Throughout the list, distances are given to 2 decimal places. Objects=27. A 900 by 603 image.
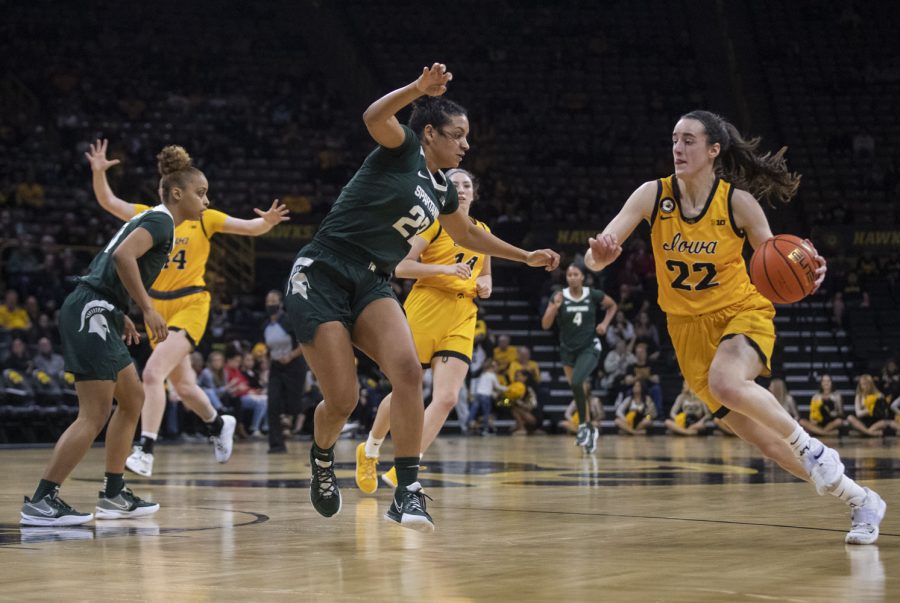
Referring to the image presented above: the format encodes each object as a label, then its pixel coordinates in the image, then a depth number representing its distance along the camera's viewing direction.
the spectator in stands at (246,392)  17.36
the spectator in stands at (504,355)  20.09
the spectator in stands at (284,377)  13.60
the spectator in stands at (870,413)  17.88
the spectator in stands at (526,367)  19.50
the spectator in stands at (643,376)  19.42
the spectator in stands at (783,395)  17.38
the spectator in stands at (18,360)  15.52
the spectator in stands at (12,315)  17.09
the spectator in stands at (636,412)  18.72
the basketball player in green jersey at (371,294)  5.43
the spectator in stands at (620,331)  20.86
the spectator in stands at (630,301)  22.27
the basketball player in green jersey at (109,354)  6.06
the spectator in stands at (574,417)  18.98
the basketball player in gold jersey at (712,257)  5.70
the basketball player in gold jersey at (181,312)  9.38
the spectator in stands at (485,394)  19.11
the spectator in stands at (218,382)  16.67
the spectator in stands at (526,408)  19.23
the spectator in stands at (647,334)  20.83
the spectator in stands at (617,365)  20.30
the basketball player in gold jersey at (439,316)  7.54
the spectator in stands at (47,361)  15.79
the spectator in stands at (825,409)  18.11
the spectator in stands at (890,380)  18.86
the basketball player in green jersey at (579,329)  14.34
